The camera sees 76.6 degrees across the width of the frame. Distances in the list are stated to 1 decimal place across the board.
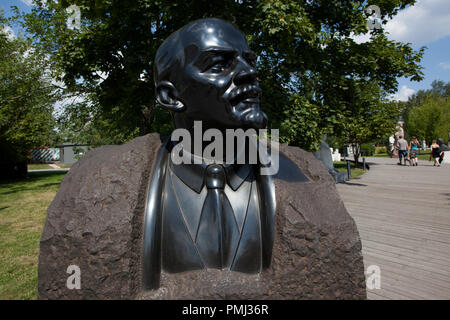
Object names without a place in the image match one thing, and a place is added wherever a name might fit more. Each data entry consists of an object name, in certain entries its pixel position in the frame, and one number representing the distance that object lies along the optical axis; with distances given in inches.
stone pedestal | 56.2
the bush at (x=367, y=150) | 1311.5
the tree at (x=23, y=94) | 485.4
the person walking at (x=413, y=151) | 696.5
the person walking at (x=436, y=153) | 681.4
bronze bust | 62.9
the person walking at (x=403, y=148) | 736.0
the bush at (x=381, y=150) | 1658.5
